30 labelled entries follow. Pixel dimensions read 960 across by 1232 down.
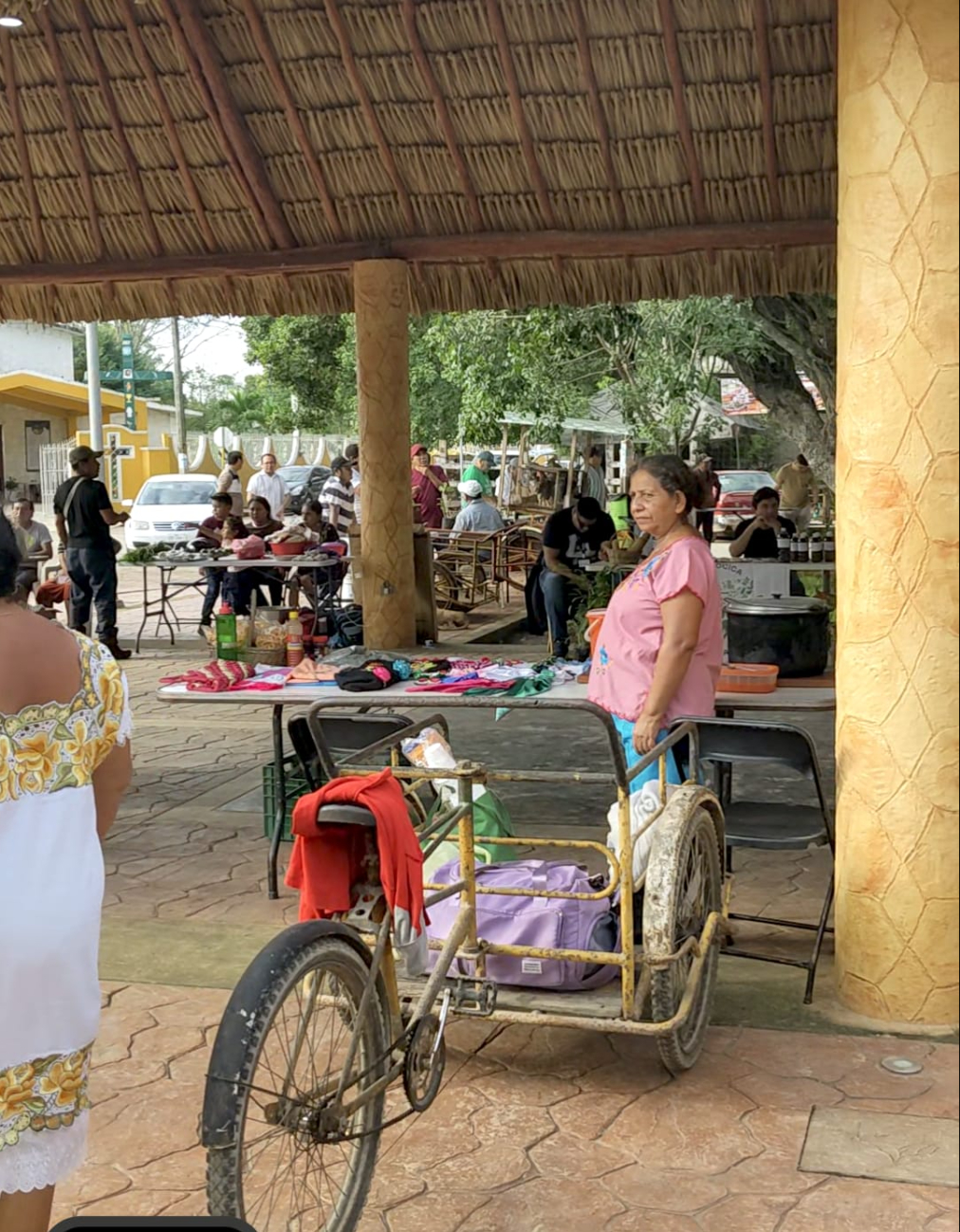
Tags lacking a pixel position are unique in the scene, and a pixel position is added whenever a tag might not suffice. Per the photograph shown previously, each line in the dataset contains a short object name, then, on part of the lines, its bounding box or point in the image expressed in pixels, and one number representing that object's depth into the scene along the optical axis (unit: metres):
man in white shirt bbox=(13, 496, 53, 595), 11.59
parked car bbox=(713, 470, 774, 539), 26.98
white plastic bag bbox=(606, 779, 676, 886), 3.94
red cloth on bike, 3.02
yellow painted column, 3.82
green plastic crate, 6.02
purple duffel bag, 3.75
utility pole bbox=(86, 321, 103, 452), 24.05
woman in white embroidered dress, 2.43
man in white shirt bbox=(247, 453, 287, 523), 16.92
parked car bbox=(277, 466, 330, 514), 22.91
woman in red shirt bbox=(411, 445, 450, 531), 14.72
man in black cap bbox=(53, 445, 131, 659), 11.70
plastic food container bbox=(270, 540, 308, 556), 11.82
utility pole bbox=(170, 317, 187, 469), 42.88
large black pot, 5.75
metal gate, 34.69
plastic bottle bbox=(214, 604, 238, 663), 6.88
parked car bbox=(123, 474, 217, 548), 24.36
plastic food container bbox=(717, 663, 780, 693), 5.48
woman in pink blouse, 4.41
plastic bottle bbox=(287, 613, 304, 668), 6.82
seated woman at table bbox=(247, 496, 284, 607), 13.26
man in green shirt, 19.22
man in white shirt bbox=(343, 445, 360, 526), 14.58
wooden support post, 9.34
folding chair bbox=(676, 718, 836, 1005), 4.30
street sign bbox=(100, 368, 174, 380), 30.57
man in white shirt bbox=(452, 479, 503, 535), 16.56
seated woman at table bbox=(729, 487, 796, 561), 10.91
